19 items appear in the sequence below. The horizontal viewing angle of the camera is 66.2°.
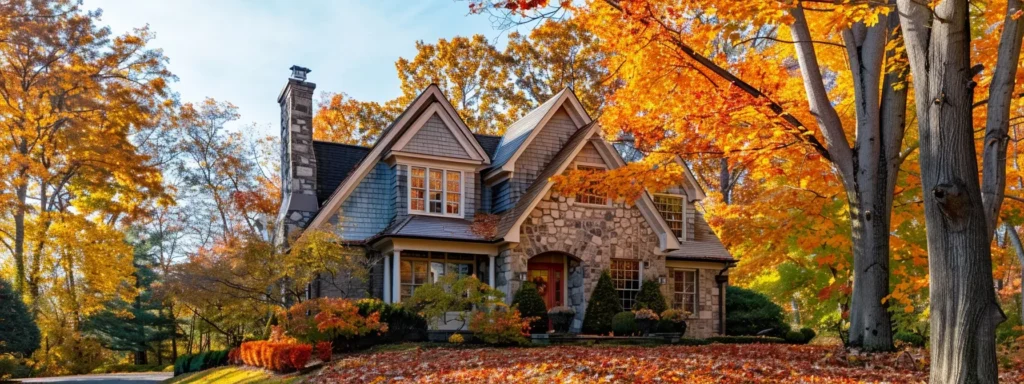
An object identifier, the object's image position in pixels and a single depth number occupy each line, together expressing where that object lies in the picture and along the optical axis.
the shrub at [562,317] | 16.42
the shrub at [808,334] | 20.52
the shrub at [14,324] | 17.16
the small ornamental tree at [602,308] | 18.73
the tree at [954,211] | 6.46
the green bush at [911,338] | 15.62
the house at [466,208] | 18.75
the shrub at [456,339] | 14.51
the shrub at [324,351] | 13.50
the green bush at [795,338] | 20.14
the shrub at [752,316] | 22.33
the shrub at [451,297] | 15.28
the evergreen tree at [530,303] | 17.78
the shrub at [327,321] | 14.15
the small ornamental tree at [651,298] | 19.28
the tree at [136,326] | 31.61
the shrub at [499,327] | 14.28
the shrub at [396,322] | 15.30
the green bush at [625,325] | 17.81
